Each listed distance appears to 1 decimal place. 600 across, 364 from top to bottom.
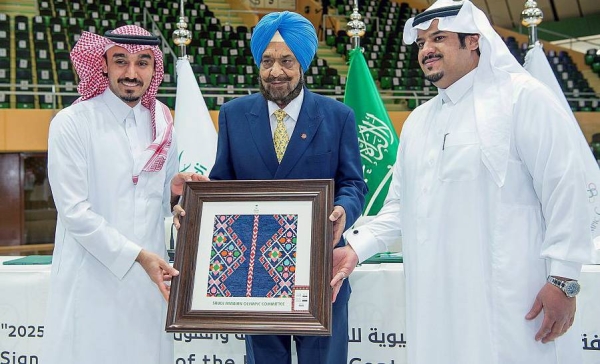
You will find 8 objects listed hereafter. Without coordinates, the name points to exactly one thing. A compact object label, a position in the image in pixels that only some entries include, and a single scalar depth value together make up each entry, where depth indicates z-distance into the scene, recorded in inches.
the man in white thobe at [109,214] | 83.4
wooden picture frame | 74.8
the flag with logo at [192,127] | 174.1
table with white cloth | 103.4
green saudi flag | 166.7
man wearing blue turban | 83.1
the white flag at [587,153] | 139.2
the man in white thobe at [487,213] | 70.9
